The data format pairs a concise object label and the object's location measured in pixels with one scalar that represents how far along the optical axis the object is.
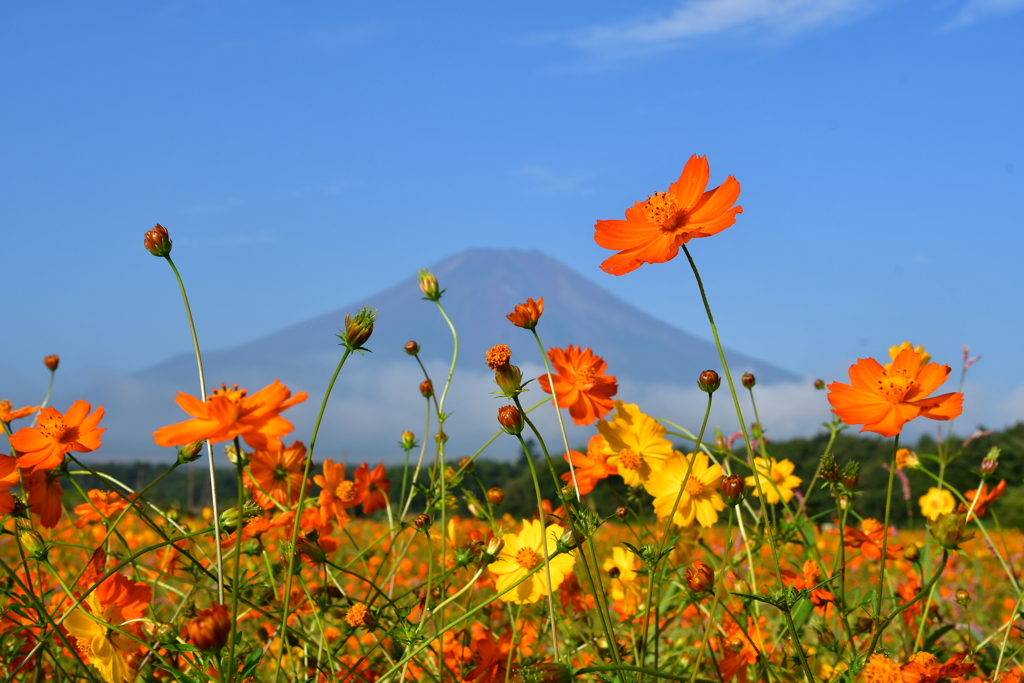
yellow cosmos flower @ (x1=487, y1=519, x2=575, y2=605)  1.19
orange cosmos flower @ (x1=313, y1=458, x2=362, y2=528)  1.52
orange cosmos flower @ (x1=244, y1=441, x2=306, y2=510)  1.49
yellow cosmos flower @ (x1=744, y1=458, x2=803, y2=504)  1.69
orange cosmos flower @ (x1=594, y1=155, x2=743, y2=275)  1.08
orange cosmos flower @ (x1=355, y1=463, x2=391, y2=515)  1.58
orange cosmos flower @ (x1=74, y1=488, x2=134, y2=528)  1.43
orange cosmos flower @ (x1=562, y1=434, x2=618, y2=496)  1.33
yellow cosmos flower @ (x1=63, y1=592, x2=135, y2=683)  1.10
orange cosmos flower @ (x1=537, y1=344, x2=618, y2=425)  1.30
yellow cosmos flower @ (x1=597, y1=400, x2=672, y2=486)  1.35
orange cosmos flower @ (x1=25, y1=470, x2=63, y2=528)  1.18
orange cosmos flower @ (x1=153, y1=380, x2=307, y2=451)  0.77
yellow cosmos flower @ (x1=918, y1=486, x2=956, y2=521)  1.87
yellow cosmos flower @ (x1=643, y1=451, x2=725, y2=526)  1.31
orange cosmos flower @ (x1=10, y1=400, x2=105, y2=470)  1.05
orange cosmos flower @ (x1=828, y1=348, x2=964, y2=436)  1.04
